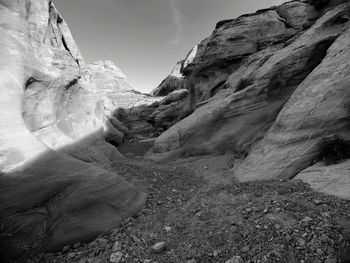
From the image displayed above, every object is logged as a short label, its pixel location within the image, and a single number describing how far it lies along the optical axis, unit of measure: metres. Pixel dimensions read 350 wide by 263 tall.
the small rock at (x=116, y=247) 5.24
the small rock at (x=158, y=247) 5.16
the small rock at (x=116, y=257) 4.91
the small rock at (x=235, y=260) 4.36
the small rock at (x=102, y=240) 5.66
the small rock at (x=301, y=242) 4.37
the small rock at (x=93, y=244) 5.60
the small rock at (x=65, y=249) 5.51
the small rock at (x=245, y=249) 4.64
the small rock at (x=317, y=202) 5.71
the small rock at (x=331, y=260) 3.86
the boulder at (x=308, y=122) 8.53
